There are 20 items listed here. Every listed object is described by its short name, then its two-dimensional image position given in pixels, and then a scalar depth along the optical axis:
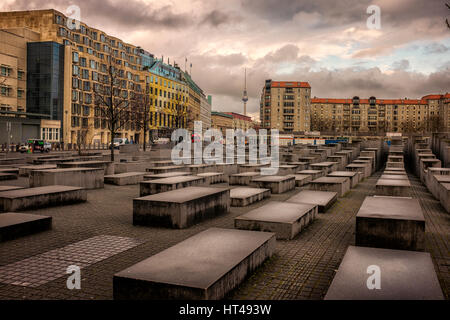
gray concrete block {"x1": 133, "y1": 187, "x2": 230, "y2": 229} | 8.96
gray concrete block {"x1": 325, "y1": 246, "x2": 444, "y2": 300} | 4.26
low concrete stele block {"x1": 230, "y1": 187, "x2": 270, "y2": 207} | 12.23
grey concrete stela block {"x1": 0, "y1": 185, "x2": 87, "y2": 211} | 10.21
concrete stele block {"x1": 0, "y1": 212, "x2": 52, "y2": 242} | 7.65
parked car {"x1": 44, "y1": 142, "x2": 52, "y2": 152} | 44.44
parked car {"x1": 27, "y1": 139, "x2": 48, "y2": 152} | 42.59
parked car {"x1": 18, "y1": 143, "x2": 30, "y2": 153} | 43.66
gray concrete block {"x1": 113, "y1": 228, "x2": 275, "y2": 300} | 4.42
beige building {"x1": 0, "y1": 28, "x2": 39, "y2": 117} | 60.84
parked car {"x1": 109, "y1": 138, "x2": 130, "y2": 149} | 53.39
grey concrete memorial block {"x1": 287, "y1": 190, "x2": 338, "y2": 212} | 11.45
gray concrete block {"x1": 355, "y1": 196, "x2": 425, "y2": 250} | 7.18
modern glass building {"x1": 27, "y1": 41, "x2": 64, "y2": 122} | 66.38
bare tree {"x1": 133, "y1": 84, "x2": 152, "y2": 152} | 44.61
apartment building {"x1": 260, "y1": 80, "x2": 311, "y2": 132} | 143.25
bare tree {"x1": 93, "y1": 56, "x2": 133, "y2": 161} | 24.58
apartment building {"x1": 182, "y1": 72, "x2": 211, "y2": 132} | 130.54
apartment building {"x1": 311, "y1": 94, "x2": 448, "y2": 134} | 172.38
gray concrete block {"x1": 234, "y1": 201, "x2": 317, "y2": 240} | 8.19
